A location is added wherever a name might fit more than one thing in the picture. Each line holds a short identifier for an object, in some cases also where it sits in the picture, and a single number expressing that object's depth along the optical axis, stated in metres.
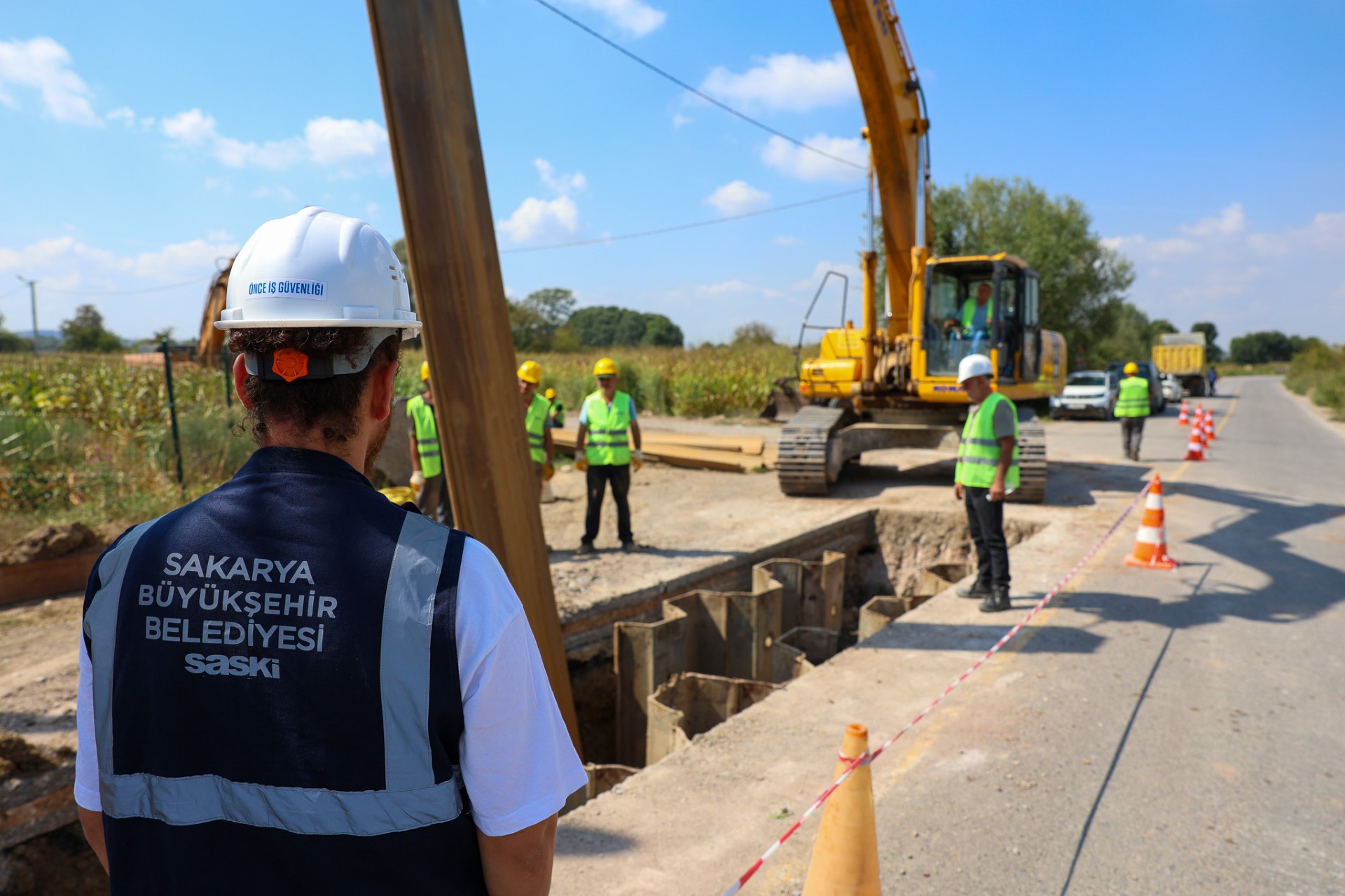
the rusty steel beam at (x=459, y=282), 3.43
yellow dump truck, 40.72
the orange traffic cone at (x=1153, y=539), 7.57
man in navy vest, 1.13
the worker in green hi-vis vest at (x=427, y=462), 7.82
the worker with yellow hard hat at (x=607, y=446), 8.44
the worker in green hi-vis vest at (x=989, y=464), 6.32
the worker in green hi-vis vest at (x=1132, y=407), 14.88
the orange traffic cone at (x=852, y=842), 2.65
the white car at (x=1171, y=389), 34.66
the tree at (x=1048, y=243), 39.31
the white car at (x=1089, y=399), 26.03
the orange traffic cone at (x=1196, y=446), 15.73
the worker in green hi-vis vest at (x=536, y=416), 8.12
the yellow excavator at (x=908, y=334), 10.51
